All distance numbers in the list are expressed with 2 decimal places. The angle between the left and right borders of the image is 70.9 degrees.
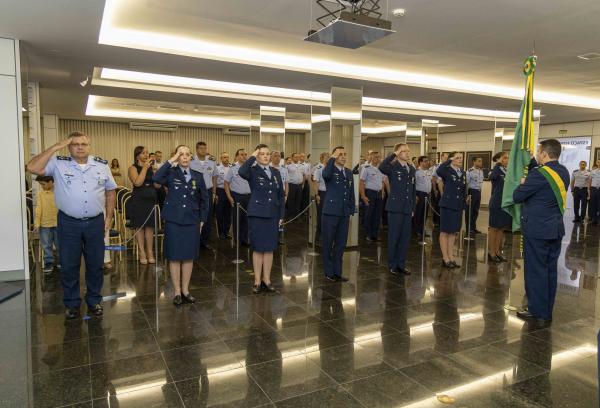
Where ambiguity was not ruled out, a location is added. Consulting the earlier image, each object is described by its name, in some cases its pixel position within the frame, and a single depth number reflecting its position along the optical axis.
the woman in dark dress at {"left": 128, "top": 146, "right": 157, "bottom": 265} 5.35
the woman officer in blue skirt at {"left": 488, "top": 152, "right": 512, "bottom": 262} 6.24
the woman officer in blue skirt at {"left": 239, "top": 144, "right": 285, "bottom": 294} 4.60
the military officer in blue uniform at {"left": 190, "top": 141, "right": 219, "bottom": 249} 6.77
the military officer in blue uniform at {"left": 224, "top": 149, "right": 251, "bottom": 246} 7.34
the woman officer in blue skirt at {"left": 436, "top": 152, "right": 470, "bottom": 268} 5.81
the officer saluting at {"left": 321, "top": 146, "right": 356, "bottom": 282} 5.19
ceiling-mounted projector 3.87
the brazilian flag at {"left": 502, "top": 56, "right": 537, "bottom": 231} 4.35
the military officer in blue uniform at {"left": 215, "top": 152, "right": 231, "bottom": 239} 8.30
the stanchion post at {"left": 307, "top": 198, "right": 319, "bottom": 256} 7.06
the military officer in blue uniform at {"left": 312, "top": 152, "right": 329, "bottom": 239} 7.74
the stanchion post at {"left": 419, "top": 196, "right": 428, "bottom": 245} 8.00
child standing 5.61
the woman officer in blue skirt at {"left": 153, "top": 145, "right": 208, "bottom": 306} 4.14
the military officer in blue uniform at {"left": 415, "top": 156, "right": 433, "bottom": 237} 9.10
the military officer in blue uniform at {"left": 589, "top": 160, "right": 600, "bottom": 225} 11.44
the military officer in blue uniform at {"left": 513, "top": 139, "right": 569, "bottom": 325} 3.90
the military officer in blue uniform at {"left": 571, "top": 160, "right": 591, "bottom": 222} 11.75
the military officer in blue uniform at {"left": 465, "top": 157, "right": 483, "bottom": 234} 9.13
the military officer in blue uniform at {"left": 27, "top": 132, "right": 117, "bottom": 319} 3.74
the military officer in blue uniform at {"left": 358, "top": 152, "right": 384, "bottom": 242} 8.38
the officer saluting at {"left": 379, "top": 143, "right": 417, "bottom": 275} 5.53
